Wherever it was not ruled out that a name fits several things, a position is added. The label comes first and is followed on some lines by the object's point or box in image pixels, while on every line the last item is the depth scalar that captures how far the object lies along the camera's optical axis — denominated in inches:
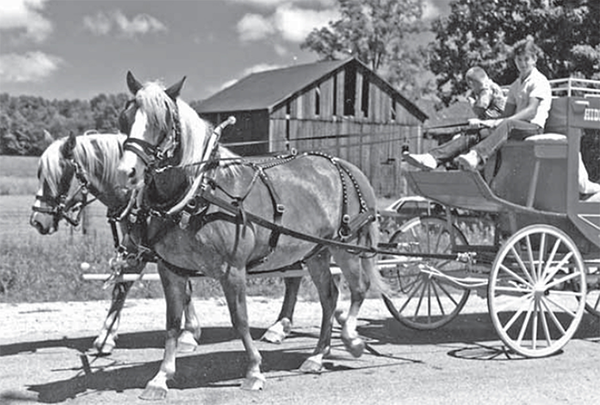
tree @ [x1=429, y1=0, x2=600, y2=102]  1091.3
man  296.5
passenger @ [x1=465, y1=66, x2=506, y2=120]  320.5
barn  1556.3
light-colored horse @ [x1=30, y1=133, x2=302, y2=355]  273.0
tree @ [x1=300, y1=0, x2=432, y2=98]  2294.5
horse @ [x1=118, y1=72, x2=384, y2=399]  223.5
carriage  293.3
